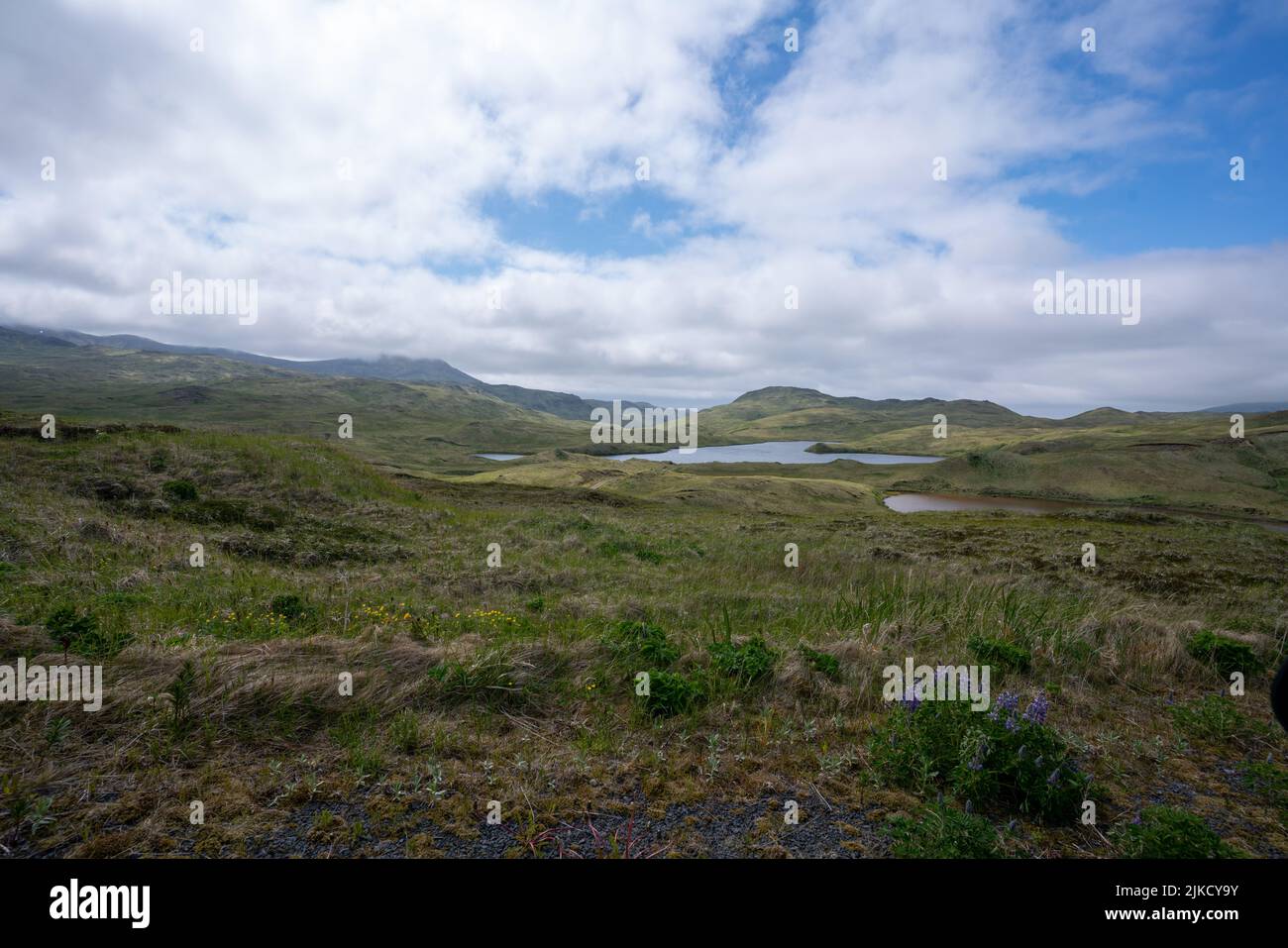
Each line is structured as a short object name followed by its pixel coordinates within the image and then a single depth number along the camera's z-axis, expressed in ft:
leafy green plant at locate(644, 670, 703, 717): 18.61
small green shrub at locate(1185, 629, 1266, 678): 24.36
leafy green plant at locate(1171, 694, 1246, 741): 18.72
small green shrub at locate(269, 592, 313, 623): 26.89
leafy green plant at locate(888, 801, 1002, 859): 11.44
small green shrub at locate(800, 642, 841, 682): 21.71
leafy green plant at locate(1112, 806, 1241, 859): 11.34
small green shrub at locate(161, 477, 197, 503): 55.93
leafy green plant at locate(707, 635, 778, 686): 20.88
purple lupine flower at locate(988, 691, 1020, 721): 16.10
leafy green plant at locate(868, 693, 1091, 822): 13.80
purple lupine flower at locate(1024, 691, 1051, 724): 15.63
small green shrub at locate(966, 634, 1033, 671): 23.44
